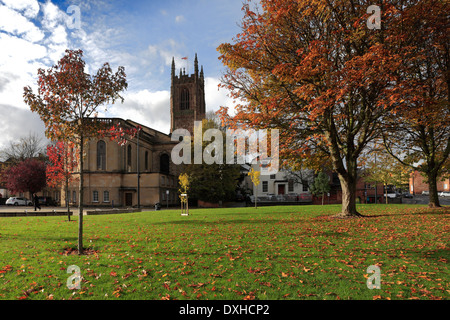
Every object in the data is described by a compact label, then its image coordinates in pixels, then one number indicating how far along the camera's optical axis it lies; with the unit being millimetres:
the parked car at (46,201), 57228
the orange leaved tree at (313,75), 12602
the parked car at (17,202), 55062
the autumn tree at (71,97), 8906
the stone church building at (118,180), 47688
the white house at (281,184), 61938
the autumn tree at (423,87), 12453
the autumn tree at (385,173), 34875
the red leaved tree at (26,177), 49969
